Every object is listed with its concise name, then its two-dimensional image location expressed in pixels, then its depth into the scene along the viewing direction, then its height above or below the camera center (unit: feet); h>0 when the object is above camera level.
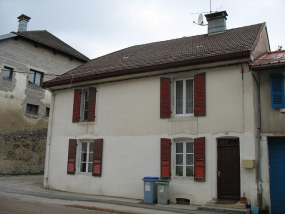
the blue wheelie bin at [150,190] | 36.99 -4.15
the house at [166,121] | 35.22 +4.55
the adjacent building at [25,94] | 66.13 +13.17
